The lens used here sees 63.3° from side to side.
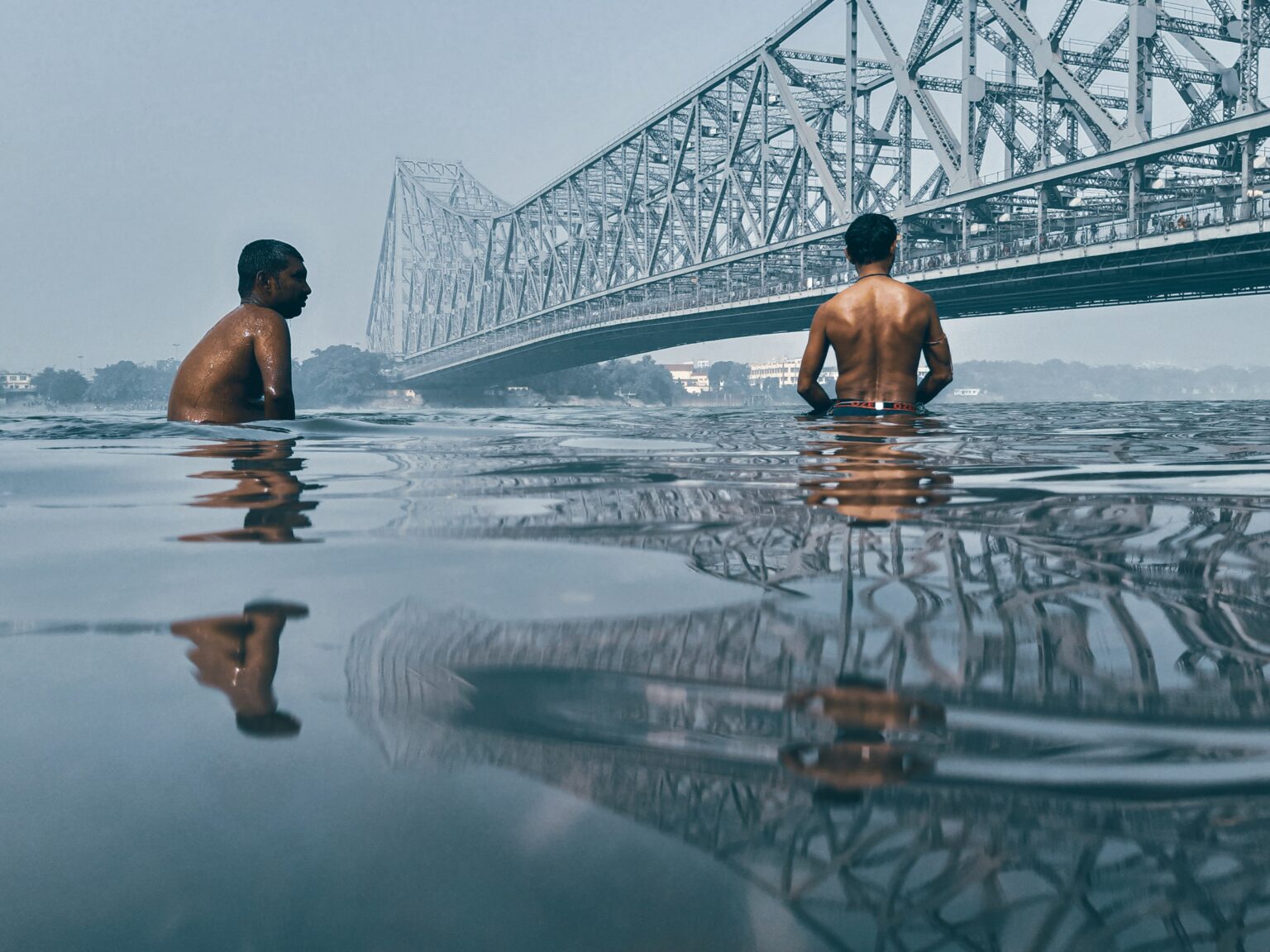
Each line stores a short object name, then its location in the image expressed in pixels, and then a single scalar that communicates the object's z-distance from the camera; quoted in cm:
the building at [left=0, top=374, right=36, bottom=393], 8788
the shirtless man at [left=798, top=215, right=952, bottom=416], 578
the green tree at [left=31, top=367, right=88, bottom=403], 7838
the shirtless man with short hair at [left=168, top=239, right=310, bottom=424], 509
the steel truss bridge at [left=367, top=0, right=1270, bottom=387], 2444
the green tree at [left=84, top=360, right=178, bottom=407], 7525
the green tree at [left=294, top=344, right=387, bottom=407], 6694
